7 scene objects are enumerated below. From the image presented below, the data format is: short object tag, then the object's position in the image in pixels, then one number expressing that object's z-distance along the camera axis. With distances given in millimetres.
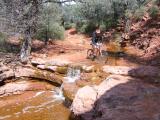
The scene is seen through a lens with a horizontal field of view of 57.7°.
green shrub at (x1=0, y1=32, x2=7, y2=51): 10521
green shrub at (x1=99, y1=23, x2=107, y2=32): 16169
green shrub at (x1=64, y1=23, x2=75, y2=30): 18794
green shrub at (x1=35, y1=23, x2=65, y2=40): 12341
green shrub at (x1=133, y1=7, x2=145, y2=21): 15317
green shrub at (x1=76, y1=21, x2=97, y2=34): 16828
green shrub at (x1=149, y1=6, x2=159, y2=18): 14102
